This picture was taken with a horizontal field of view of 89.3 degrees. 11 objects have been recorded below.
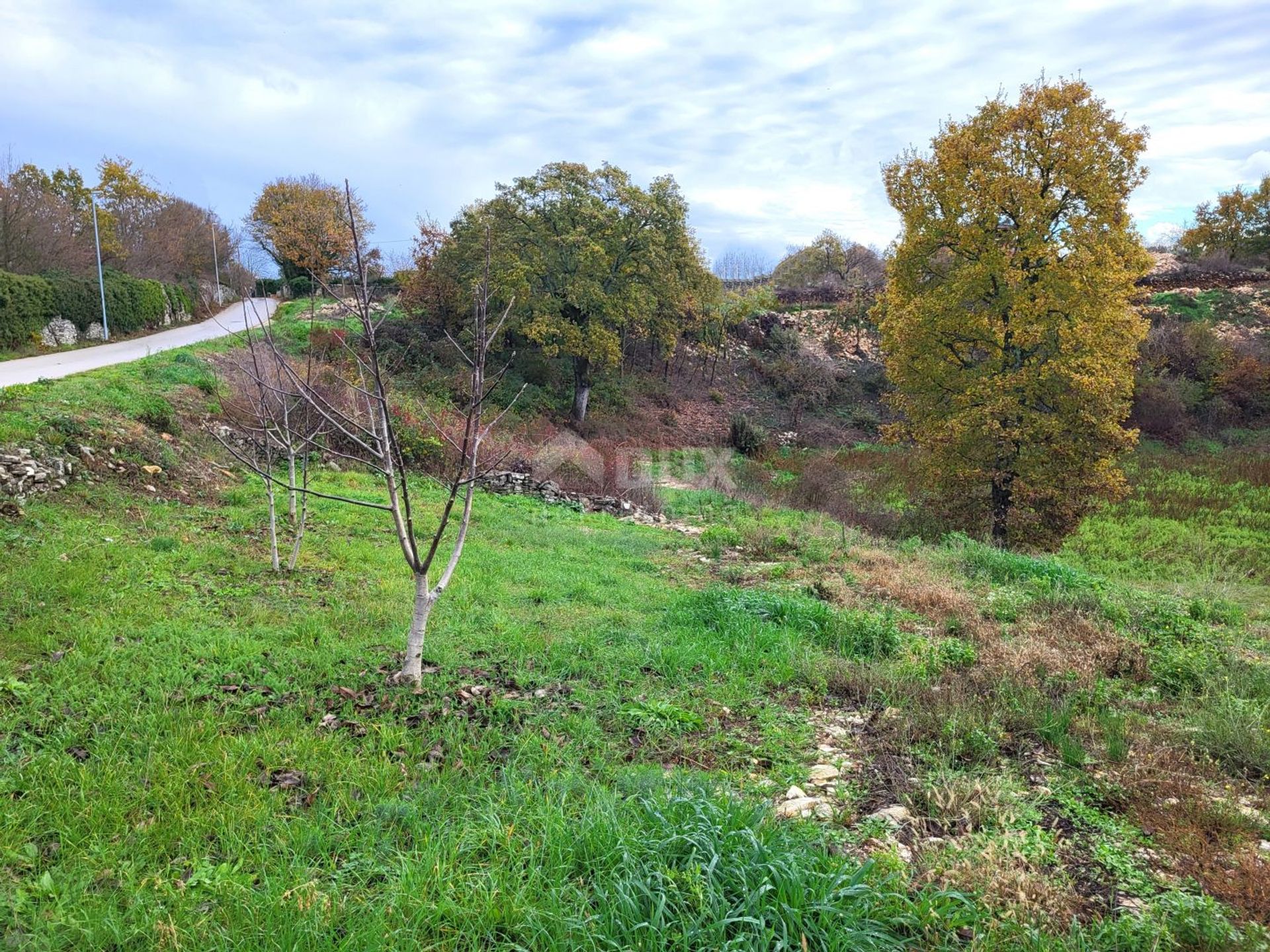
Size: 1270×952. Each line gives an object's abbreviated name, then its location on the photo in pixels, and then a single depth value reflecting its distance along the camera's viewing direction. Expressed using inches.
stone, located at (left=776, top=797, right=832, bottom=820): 127.6
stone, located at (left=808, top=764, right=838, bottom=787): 145.3
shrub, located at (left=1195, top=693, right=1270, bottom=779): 155.9
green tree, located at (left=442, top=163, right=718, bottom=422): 842.2
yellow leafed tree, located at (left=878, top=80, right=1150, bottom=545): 441.7
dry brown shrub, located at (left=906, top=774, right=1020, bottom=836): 126.2
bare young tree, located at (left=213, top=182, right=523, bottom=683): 152.3
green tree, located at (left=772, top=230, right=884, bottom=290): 1819.6
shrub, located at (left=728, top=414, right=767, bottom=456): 964.0
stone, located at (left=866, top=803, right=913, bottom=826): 128.6
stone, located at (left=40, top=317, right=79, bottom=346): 741.1
